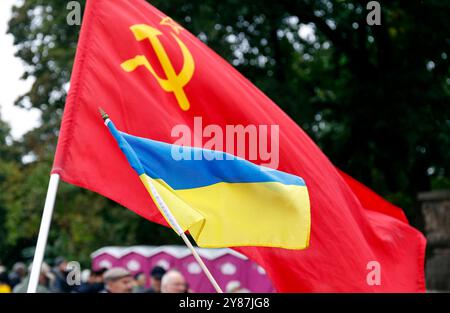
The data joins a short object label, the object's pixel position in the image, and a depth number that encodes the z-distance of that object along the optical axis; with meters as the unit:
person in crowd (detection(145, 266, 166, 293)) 10.31
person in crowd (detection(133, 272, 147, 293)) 14.34
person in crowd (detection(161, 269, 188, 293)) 7.67
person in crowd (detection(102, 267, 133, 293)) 7.70
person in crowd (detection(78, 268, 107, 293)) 8.87
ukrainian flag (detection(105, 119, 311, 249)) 5.07
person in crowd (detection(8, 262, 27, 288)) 13.27
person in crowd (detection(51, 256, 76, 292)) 12.35
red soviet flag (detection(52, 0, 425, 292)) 5.63
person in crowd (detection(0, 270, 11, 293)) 11.15
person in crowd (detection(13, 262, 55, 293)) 12.39
